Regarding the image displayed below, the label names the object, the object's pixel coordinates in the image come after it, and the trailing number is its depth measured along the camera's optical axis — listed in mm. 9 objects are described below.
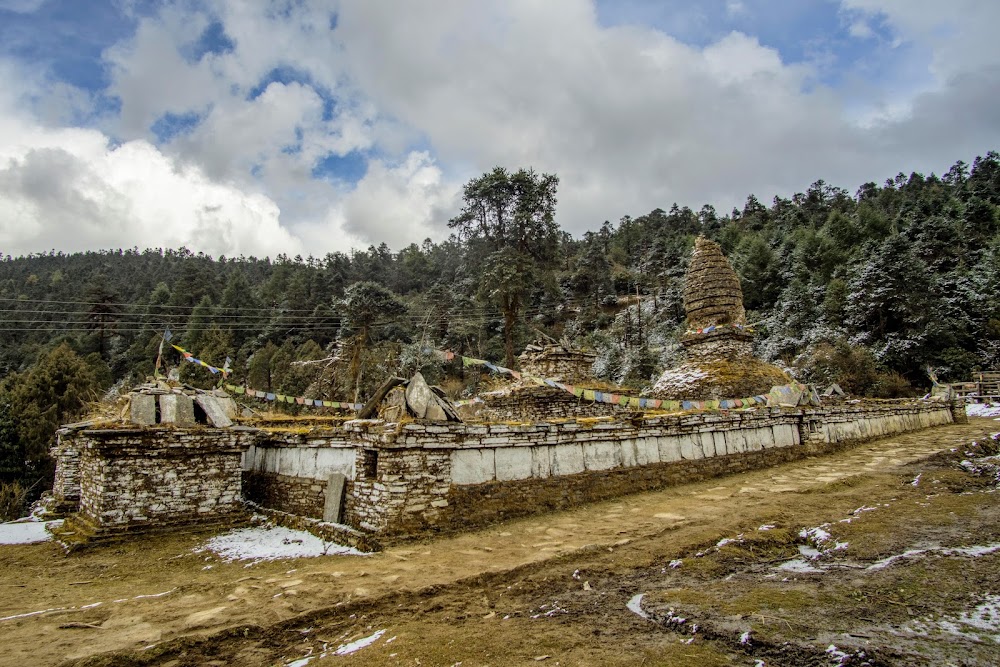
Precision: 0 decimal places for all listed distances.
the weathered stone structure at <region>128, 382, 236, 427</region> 8328
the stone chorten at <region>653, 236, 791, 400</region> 16844
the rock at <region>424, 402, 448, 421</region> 7201
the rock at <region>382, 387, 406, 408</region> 7412
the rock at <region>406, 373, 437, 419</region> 7195
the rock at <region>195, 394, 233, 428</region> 8822
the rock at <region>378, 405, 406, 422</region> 7230
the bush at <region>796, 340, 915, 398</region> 26625
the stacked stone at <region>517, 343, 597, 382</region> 17688
